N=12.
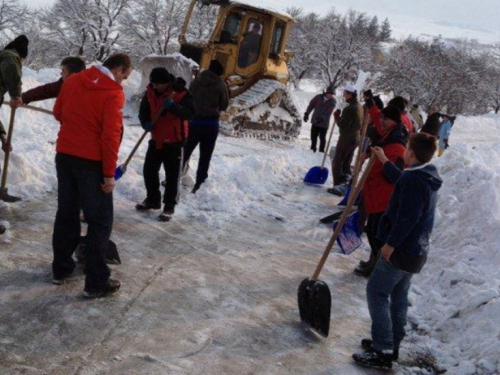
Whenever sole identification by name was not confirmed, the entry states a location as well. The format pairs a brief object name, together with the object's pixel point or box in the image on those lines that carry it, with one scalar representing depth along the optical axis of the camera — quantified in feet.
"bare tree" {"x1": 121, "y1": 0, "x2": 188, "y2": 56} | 155.43
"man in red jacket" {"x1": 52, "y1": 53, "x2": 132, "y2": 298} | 12.96
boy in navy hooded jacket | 12.22
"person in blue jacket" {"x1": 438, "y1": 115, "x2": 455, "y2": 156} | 60.59
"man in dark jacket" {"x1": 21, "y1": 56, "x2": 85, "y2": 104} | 17.02
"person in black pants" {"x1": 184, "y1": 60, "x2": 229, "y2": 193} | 23.98
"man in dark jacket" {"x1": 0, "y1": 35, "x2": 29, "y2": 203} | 19.03
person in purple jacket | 42.73
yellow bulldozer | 47.55
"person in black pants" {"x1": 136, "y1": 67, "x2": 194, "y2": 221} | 20.08
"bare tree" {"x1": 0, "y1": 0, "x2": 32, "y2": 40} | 164.40
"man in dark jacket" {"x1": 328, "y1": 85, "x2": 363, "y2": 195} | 30.19
